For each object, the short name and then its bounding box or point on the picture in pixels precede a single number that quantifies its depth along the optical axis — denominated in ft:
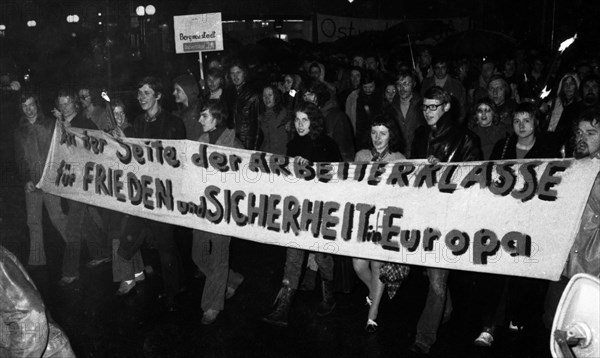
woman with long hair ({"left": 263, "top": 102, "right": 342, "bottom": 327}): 18.90
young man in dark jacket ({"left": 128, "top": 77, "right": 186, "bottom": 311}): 20.20
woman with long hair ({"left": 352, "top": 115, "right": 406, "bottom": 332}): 17.62
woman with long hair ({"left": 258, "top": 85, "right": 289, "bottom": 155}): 25.03
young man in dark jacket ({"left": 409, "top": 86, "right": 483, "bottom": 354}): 16.88
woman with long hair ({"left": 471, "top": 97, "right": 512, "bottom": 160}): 21.66
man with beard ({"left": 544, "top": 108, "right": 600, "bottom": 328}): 14.12
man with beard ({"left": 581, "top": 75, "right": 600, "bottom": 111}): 25.08
